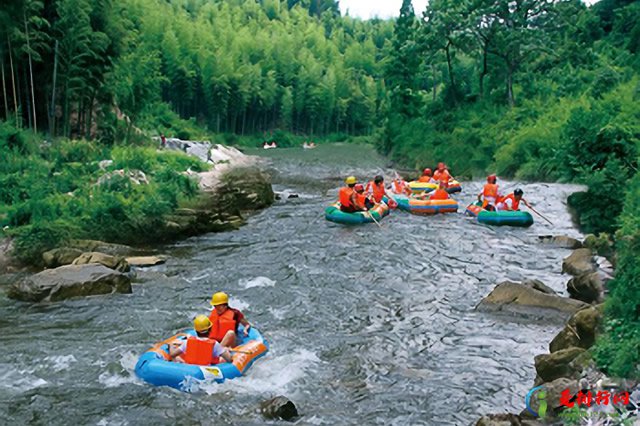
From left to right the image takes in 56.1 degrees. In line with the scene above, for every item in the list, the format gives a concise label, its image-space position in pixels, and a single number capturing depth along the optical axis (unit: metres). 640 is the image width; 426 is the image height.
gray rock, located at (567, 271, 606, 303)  8.95
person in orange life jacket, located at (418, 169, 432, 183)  20.81
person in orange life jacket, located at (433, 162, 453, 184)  20.47
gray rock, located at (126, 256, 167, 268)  11.28
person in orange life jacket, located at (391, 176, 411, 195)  18.84
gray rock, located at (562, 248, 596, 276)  10.47
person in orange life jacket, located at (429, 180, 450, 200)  17.28
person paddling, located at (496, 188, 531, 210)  15.50
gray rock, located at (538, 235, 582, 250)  13.05
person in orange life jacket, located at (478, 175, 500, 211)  15.96
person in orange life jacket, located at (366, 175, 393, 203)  17.33
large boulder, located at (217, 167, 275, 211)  18.35
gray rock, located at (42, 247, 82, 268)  10.95
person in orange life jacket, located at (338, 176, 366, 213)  15.61
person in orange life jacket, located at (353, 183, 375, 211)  15.76
